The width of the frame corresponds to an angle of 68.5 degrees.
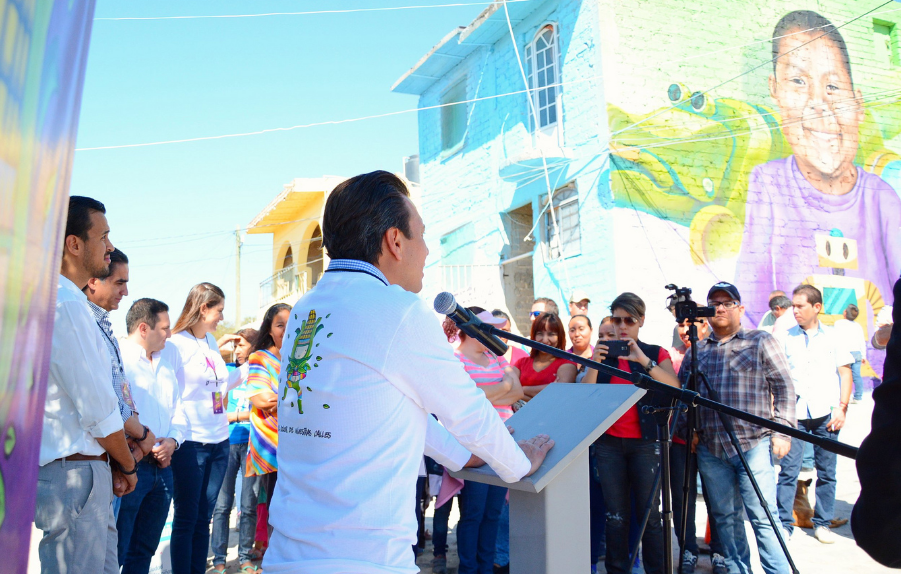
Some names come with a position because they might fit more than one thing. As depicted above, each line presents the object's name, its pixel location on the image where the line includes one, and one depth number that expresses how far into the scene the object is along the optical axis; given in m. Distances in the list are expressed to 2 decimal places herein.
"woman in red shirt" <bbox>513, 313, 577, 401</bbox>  5.70
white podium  2.17
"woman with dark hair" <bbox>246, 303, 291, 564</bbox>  5.03
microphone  2.39
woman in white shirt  4.55
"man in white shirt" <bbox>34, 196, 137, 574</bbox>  2.58
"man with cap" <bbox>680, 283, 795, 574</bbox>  4.50
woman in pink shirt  4.75
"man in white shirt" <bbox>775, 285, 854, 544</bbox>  5.99
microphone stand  1.98
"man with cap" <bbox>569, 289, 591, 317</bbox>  8.06
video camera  4.07
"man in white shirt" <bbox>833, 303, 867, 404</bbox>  6.80
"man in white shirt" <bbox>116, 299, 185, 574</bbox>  3.91
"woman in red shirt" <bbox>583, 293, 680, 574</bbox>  4.64
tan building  20.17
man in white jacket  1.70
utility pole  25.31
